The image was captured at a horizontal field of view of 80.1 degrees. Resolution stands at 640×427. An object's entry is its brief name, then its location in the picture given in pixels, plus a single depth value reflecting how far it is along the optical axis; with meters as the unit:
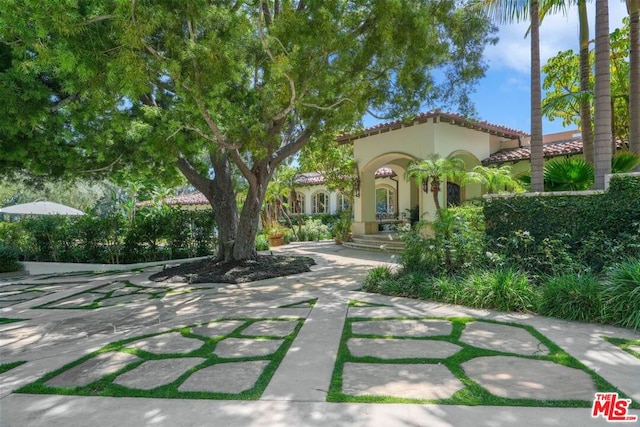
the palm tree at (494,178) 10.59
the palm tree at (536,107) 8.32
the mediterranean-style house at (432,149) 13.90
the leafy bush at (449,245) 7.56
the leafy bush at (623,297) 4.98
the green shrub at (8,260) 12.92
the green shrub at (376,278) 7.85
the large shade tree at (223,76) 6.06
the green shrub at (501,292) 6.02
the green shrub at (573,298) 5.36
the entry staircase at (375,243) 14.78
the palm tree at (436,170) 11.82
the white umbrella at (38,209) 16.81
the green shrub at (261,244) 16.34
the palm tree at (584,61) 9.70
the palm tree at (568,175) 8.25
